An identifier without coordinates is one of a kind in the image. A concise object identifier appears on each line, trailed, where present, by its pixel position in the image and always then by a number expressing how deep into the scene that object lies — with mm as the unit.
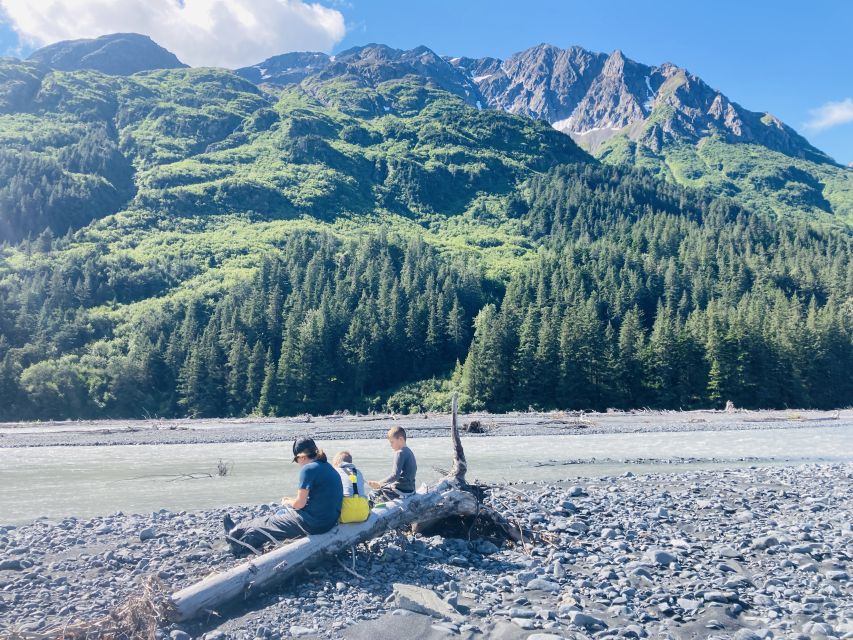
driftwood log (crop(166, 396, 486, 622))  8844
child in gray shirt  12633
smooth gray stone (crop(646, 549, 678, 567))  11492
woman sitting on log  10391
